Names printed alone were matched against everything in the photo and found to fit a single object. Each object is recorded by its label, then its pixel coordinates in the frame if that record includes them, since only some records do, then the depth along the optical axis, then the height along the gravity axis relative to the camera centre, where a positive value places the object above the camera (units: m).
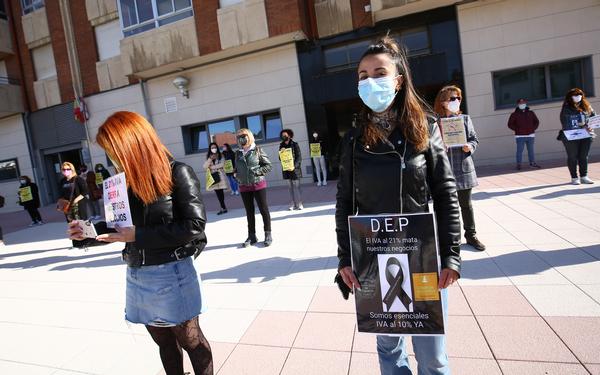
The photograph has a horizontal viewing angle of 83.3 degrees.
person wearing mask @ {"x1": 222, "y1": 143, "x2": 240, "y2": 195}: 10.99 -0.24
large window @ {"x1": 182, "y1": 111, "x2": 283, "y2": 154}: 13.08 +1.20
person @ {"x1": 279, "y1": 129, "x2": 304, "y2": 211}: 8.02 -0.45
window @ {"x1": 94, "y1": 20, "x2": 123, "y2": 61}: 14.59 +5.92
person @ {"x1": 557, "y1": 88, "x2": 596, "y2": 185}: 6.80 -0.19
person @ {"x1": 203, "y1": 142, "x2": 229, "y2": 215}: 8.84 -0.25
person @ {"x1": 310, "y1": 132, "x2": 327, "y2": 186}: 11.62 -0.45
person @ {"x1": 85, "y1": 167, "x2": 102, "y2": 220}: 7.18 -0.34
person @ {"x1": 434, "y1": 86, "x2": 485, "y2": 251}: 4.32 -0.41
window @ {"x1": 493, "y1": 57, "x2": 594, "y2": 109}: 10.28 +1.19
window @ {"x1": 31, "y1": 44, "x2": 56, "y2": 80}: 16.38 +5.93
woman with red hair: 1.87 -0.35
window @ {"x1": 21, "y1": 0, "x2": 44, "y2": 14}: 16.38 +8.73
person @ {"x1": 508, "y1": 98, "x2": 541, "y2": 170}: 9.72 -0.11
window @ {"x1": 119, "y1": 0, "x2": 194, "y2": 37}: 12.56 +5.88
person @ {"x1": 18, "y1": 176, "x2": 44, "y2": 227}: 11.32 -0.42
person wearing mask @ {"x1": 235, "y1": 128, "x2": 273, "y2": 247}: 5.71 -0.29
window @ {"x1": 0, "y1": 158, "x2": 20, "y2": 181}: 17.70 +0.99
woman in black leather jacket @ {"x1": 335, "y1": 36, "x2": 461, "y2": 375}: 1.59 -0.12
